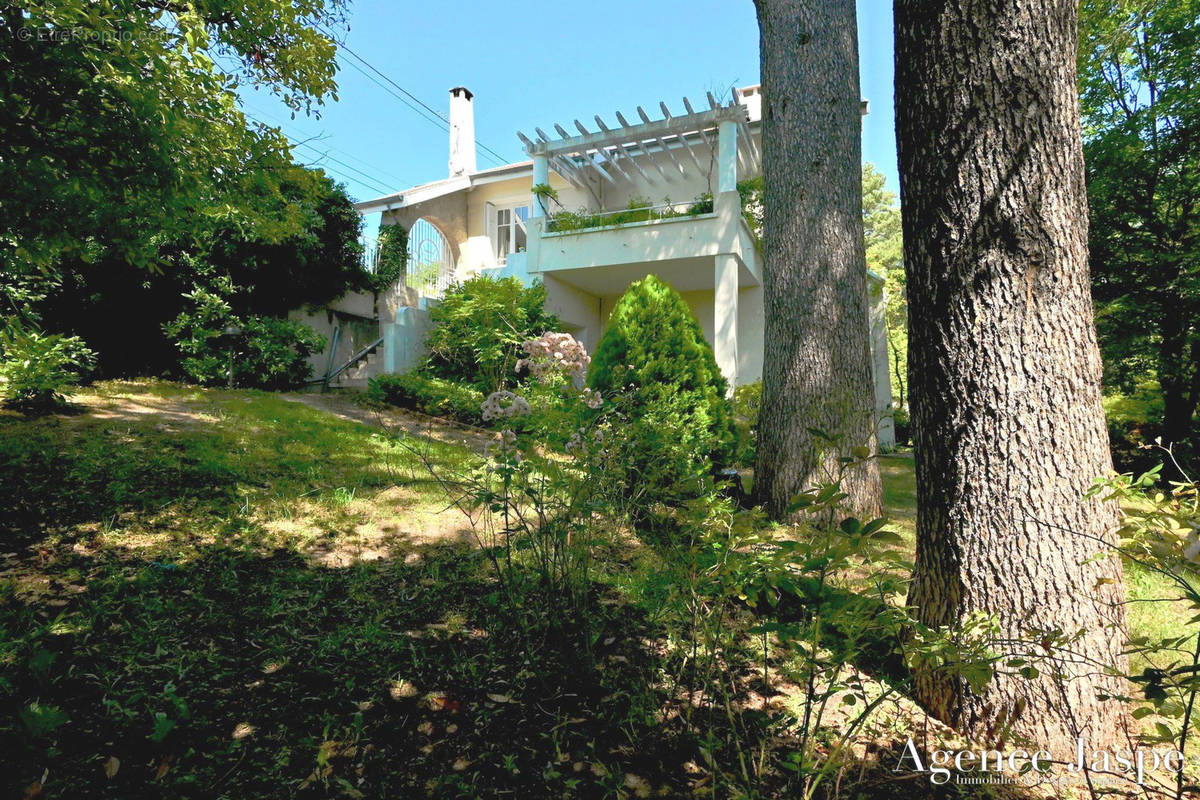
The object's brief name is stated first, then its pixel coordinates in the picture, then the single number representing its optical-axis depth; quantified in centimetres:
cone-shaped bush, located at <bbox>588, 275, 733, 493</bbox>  433
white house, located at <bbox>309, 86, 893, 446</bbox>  984
